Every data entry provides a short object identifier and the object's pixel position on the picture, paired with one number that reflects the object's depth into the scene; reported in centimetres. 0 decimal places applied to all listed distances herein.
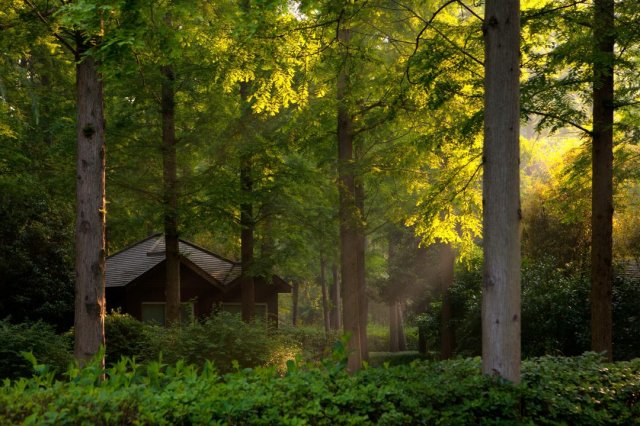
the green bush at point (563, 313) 1759
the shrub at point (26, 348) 1211
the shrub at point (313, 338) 2320
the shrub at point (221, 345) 1316
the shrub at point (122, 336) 1770
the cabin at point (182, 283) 2645
